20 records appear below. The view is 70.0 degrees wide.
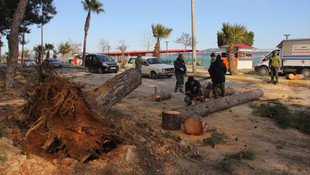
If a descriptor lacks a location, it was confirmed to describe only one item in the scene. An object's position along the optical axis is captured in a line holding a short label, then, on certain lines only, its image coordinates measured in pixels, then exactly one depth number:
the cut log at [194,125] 4.86
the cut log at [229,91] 9.13
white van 15.34
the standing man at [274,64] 11.73
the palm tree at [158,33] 30.45
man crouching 7.35
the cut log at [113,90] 4.25
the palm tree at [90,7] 30.48
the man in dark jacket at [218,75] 7.77
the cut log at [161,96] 8.28
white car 15.25
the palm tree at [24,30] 20.90
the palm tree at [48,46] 39.78
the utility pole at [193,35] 17.88
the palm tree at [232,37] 16.91
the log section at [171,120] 5.10
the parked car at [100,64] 18.58
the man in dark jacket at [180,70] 9.92
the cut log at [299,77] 14.30
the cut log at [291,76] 14.22
